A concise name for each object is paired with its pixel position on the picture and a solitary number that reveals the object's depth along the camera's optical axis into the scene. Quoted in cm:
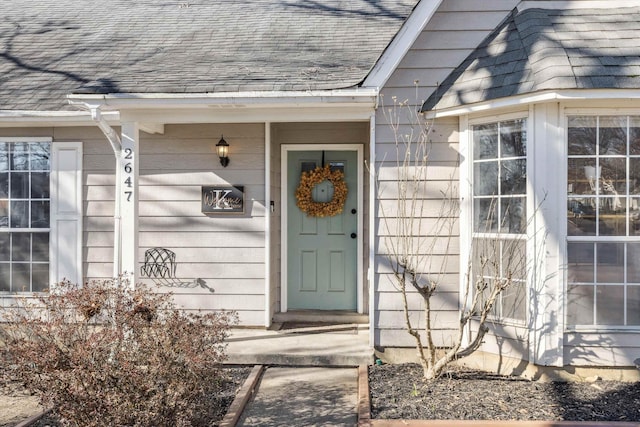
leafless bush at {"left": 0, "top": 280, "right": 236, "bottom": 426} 349
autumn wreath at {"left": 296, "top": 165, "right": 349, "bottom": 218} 692
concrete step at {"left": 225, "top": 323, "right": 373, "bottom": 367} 550
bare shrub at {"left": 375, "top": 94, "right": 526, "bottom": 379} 549
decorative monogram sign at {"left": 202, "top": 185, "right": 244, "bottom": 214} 648
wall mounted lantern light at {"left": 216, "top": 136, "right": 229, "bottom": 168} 639
